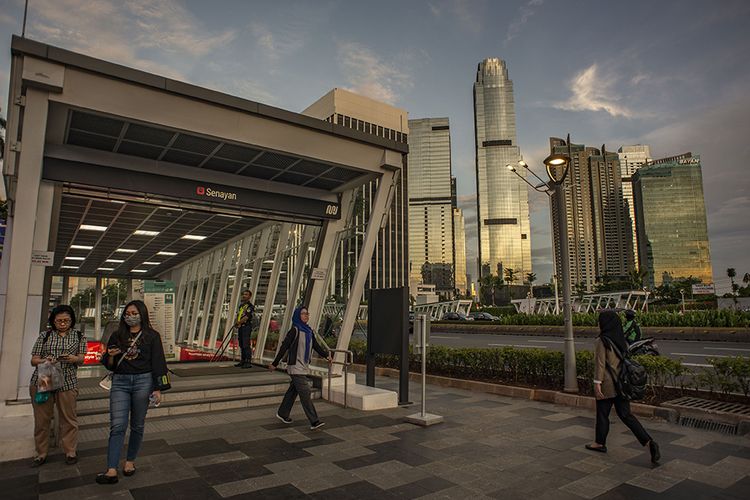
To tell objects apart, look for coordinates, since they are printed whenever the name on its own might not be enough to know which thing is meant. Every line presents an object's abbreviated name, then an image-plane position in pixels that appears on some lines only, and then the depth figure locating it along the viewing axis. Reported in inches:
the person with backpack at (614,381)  221.1
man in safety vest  494.9
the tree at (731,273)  4133.9
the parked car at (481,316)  2120.3
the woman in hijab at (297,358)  293.4
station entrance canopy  270.1
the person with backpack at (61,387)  215.0
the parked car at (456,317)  2058.8
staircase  312.5
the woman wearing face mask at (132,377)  189.5
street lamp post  369.7
